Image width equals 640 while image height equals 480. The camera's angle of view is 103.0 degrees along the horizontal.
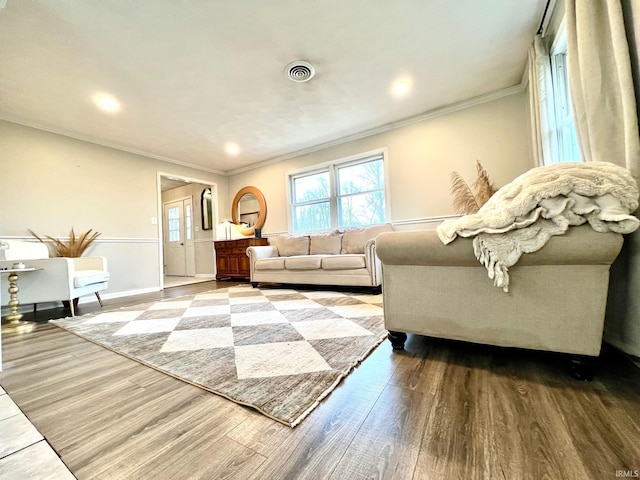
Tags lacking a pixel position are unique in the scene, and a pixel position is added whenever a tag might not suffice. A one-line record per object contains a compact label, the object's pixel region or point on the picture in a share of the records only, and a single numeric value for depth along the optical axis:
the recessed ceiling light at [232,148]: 4.13
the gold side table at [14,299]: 2.28
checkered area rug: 1.04
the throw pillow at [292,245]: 4.06
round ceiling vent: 2.36
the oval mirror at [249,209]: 4.97
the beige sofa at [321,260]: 3.00
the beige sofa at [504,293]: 0.98
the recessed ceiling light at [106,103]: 2.70
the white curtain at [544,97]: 2.12
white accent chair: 2.43
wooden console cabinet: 4.53
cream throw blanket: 0.92
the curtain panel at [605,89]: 1.07
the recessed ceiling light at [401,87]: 2.72
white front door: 6.12
